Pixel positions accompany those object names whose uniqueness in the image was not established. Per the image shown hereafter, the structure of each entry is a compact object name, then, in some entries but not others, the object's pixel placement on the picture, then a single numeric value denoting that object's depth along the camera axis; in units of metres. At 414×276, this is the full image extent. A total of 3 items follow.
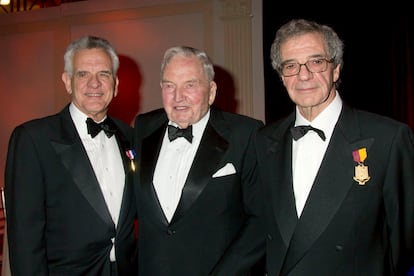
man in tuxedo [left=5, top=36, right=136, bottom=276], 2.10
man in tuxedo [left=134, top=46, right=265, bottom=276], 2.19
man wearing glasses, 1.88
